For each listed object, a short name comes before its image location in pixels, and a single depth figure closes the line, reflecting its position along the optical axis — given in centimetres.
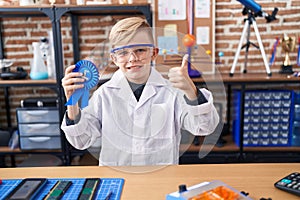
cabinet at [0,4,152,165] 208
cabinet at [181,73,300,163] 212
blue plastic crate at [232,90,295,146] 217
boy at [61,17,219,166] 92
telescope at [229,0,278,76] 207
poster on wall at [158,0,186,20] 240
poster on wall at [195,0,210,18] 241
